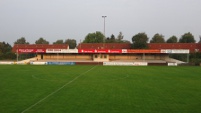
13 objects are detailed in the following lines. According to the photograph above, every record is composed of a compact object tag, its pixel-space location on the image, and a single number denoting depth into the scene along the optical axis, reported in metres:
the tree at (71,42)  134.76
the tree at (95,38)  98.51
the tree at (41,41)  131.79
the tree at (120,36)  131.89
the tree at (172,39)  100.09
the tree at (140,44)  72.83
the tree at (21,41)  139.43
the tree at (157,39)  105.51
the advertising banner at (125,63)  53.01
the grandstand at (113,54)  58.38
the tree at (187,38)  94.62
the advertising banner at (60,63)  54.28
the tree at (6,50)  76.12
